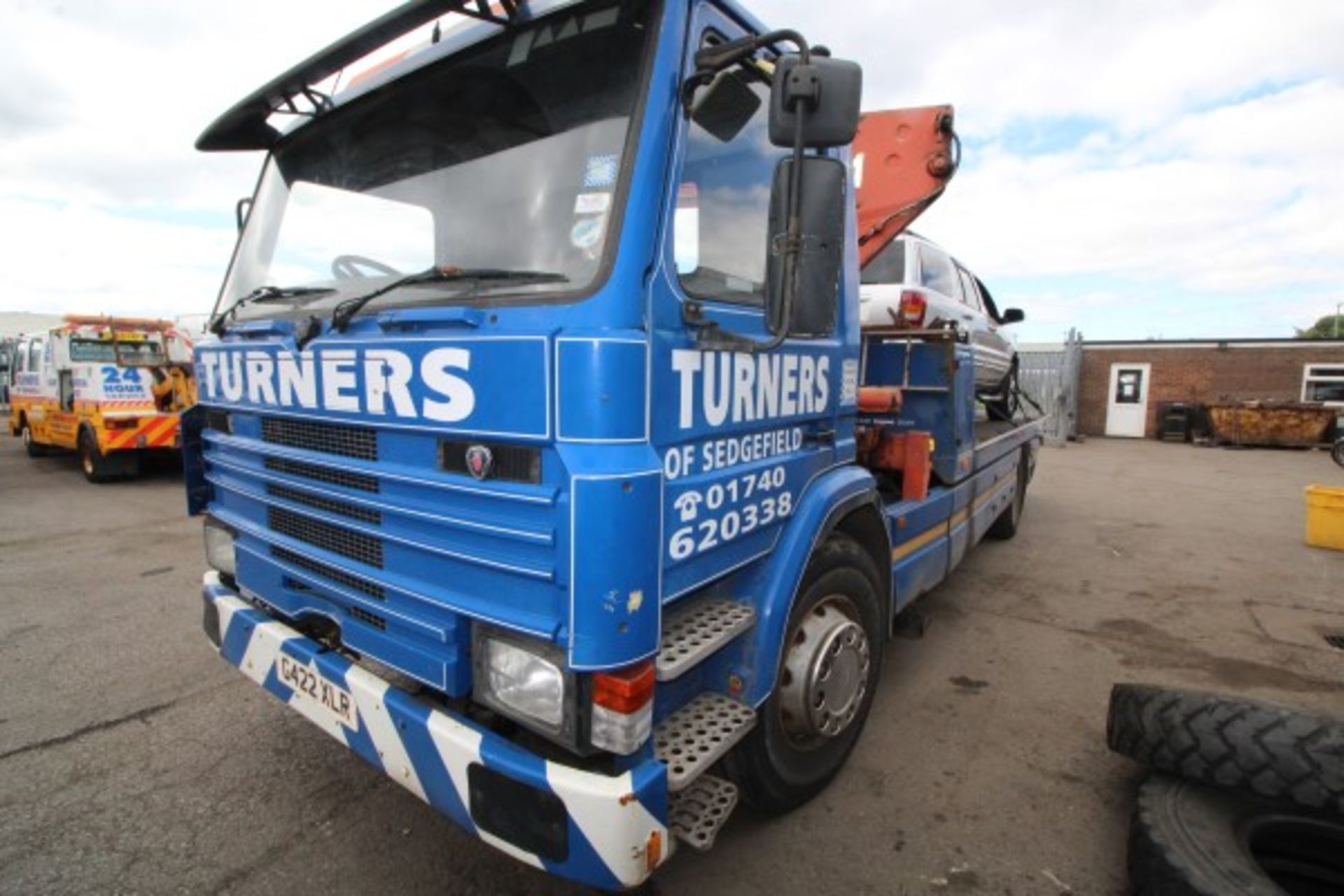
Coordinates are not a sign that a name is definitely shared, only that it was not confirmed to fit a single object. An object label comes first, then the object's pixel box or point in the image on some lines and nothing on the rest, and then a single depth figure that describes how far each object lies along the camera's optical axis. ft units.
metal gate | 57.36
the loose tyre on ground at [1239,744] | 6.85
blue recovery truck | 5.24
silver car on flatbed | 18.81
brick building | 58.59
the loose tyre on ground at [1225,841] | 6.32
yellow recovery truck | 31.12
